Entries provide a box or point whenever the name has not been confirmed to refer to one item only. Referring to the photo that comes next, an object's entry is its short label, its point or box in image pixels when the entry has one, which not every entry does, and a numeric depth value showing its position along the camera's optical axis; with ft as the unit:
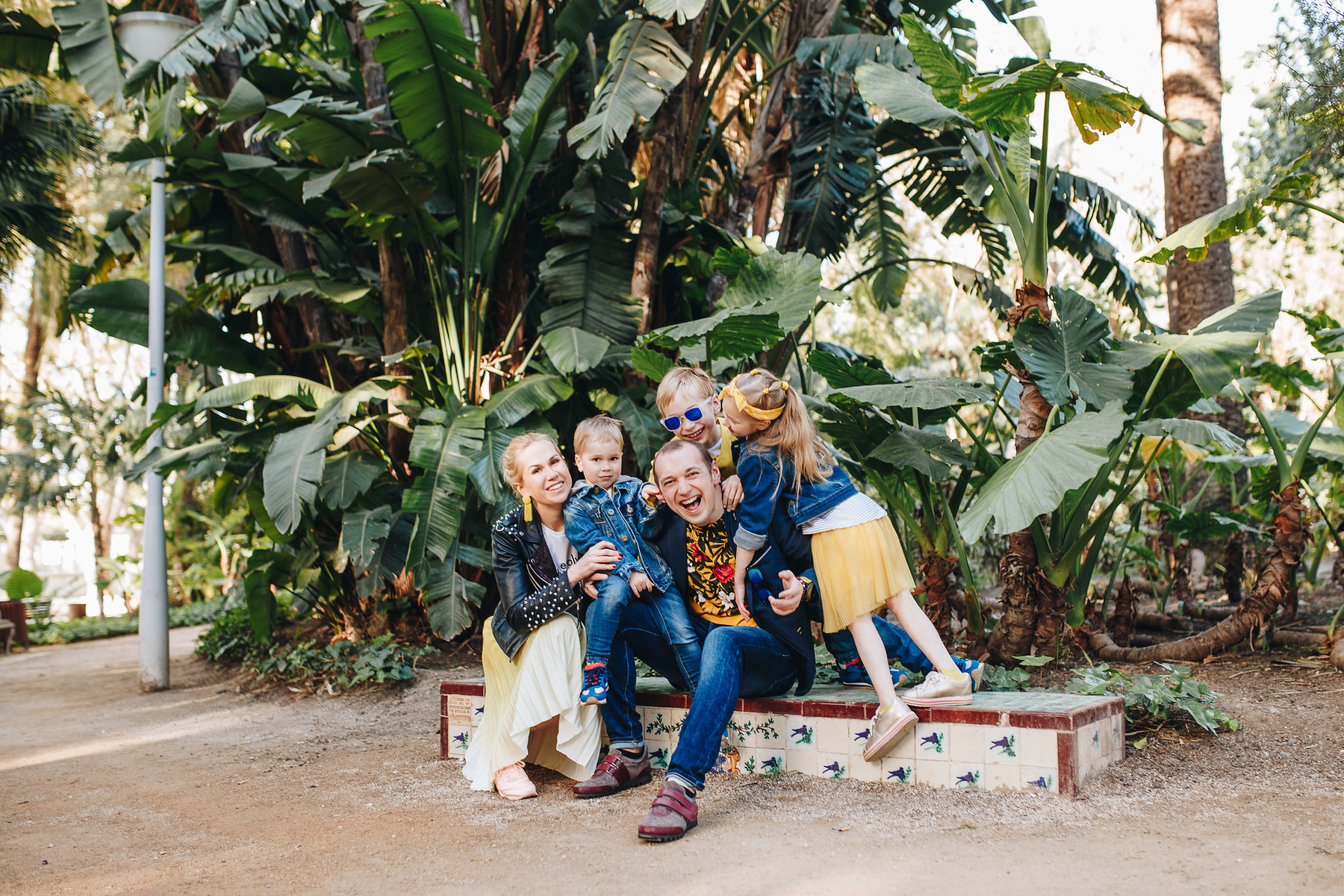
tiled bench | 9.41
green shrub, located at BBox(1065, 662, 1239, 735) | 11.30
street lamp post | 21.20
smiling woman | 10.83
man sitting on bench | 9.45
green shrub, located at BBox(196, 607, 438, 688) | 19.38
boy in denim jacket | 10.60
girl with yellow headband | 9.89
